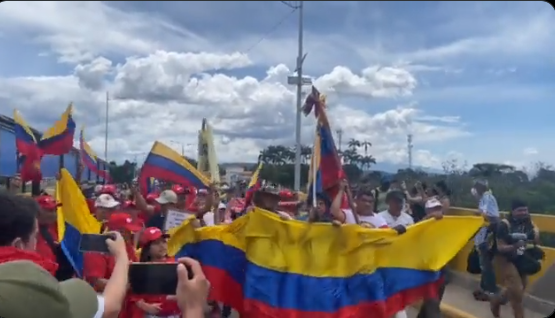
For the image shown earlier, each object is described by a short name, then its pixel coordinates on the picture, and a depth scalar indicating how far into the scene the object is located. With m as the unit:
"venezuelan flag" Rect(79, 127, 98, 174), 11.17
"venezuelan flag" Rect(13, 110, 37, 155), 7.86
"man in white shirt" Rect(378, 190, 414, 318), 6.69
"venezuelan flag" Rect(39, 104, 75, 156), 7.80
